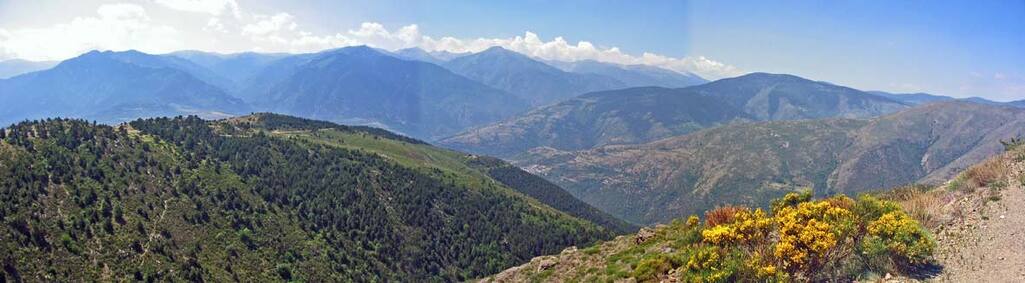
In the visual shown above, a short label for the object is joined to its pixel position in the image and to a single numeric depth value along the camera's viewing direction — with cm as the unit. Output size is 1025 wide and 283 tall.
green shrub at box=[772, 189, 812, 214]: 3369
